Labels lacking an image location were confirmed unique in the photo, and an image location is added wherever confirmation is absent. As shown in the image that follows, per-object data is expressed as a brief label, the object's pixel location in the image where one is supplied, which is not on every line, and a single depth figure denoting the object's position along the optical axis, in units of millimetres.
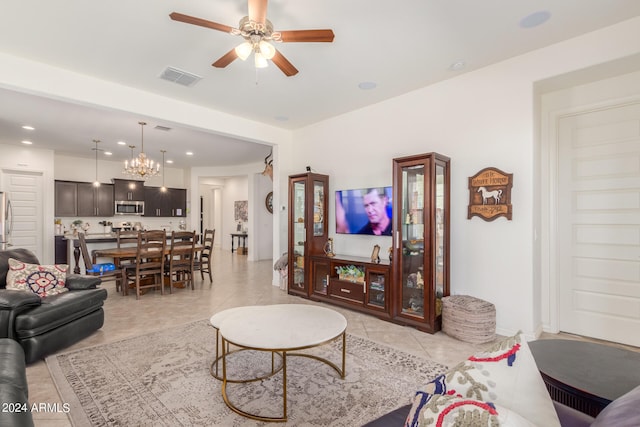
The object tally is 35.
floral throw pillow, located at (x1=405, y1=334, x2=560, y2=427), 916
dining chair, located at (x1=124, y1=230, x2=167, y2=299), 4953
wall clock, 9570
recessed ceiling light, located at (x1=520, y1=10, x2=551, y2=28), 2580
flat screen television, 4344
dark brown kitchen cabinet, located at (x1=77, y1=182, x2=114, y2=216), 8055
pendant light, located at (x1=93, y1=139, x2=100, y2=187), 6616
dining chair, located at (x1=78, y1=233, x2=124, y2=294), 4793
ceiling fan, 2154
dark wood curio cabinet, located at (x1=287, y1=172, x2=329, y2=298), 4957
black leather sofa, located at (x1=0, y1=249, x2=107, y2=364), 2721
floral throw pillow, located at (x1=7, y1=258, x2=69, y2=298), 3154
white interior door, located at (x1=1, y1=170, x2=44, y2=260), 6945
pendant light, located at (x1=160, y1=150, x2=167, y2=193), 9156
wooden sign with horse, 3352
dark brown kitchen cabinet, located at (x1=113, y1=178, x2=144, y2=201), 8617
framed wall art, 11109
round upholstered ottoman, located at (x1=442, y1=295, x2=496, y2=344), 3227
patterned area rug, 2061
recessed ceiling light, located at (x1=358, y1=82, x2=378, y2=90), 3902
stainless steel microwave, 8662
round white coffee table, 2029
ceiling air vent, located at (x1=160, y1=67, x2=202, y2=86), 3570
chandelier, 6133
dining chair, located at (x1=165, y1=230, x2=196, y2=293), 5383
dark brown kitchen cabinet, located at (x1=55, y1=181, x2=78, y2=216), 7656
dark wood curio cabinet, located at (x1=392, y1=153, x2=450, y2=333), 3504
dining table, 4891
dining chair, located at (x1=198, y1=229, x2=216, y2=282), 6043
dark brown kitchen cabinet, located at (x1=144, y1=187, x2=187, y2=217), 9250
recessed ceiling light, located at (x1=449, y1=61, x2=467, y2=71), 3418
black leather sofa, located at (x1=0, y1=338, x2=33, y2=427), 1310
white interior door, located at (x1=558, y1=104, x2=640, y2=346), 3123
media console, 3993
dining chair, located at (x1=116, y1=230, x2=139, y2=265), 5609
